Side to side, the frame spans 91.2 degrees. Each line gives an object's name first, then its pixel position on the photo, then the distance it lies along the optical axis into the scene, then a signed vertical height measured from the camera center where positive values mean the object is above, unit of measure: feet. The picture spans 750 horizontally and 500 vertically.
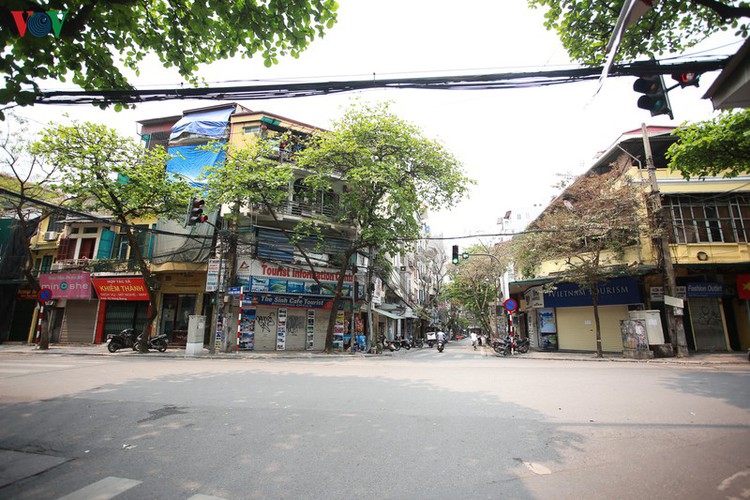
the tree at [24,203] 55.88 +21.49
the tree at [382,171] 59.67 +25.18
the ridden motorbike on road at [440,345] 84.69 -4.20
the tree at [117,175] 52.65 +21.98
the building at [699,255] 57.72 +11.39
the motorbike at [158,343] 59.67 -2.95
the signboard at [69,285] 73.61 +7.73
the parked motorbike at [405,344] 90.62 -4.32
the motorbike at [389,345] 82.22 -4.14
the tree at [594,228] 54.70 +14.57
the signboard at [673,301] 50.43 +3.65
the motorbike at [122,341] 57.72 -2.57
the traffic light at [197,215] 46.65 +13.77
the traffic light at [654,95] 18.93 +11.79
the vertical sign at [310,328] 73.10 -0.47
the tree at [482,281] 102.72 +14.35
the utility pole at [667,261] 52.06 +9.52
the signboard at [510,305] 65.05 +3.83
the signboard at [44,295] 59.47 +4.56
